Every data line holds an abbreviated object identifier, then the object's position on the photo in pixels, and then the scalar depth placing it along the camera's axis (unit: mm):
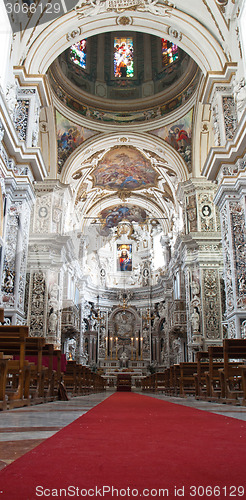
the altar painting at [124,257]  27844
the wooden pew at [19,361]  4883
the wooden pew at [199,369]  7262
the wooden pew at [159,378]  13028
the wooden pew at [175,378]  9550
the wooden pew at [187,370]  8320
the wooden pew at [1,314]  4267
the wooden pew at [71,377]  9219
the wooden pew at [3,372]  4290
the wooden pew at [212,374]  6598
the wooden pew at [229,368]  5961
